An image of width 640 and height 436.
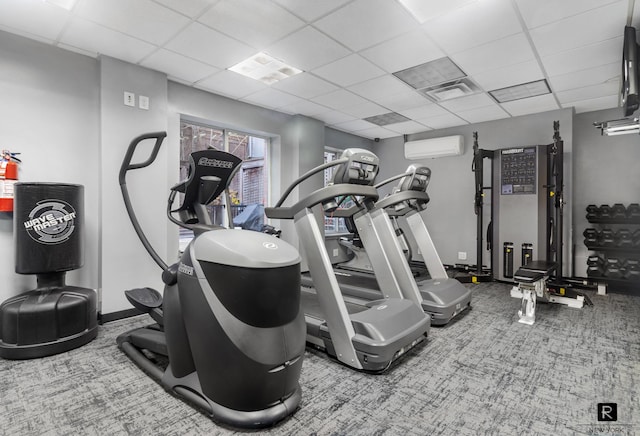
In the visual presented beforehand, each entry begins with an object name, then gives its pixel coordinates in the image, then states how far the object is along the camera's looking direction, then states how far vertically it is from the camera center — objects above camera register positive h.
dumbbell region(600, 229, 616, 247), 4.55 -0.28
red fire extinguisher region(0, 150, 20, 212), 2.74 +0.29
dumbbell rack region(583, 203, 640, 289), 4.36 -0.36
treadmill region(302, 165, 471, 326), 3.09 -0.40
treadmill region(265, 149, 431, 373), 2.30 -0.76
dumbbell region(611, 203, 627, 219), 4.53 +0.08
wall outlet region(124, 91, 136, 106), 3.44 +1.25
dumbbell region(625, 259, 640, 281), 4.25 -0.69
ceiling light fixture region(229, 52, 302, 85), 3.44 +1.66
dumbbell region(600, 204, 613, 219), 4.64 +0.10
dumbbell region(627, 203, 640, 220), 4.44 +0.10
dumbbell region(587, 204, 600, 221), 4.73 +0.08
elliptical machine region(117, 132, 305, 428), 1.62 -0.58
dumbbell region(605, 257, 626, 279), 4.39 -0.68
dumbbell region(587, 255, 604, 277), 4.55 -0.69
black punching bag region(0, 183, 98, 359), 2.47 -0.57
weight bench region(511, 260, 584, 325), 3.35 -0.82
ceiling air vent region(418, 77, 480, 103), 4.09 +1.69
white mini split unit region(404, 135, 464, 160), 6.10 +1.36
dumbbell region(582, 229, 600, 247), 4.69 -0.28
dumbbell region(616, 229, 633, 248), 4.39 -0.27
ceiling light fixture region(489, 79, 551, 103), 4.11 +1.69
